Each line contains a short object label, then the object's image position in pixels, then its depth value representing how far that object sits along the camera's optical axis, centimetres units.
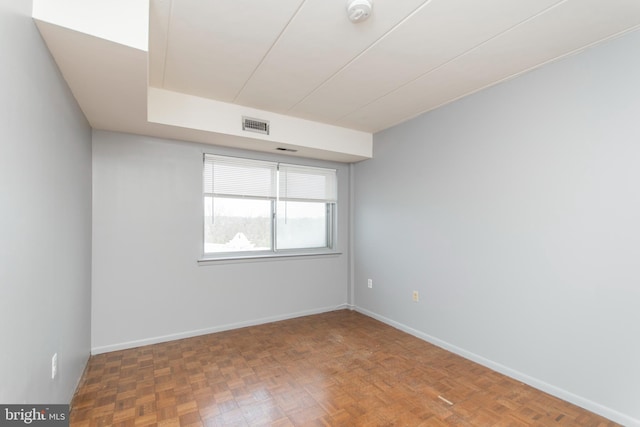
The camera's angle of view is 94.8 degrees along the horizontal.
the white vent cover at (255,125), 305
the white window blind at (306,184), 389
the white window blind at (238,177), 340
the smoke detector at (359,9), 161
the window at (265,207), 345
